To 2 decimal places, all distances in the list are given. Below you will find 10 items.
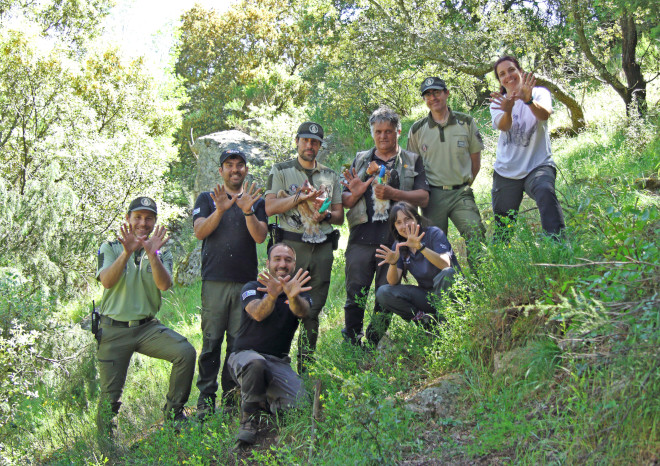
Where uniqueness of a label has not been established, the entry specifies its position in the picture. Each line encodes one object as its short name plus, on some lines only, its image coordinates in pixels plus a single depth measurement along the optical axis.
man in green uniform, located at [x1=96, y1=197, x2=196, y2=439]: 5.36
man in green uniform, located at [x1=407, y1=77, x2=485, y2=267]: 5.55
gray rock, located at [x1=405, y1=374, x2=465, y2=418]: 3.80
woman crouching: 4.95
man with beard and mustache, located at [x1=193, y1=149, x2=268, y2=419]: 5.41
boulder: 15.45
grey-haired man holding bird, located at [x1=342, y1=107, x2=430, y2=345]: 5.47
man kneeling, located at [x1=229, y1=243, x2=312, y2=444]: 4.63
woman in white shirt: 4.83
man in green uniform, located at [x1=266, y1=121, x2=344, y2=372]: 5.47
